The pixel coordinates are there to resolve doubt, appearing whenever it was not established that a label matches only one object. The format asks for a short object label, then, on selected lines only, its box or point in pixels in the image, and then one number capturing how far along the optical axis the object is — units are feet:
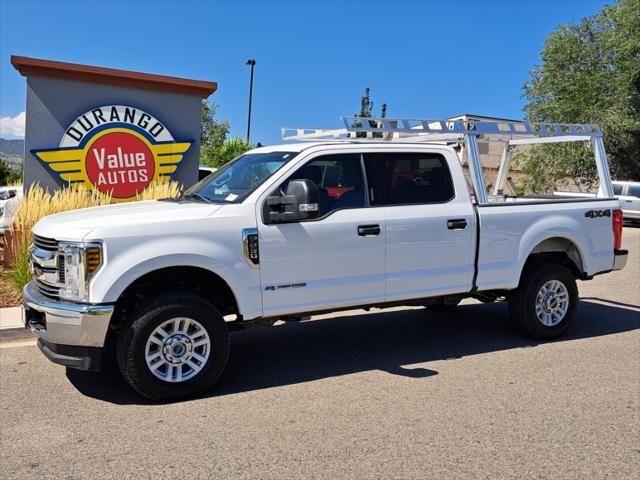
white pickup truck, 15.23
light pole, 143.51
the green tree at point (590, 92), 94.53
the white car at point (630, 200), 77.20
